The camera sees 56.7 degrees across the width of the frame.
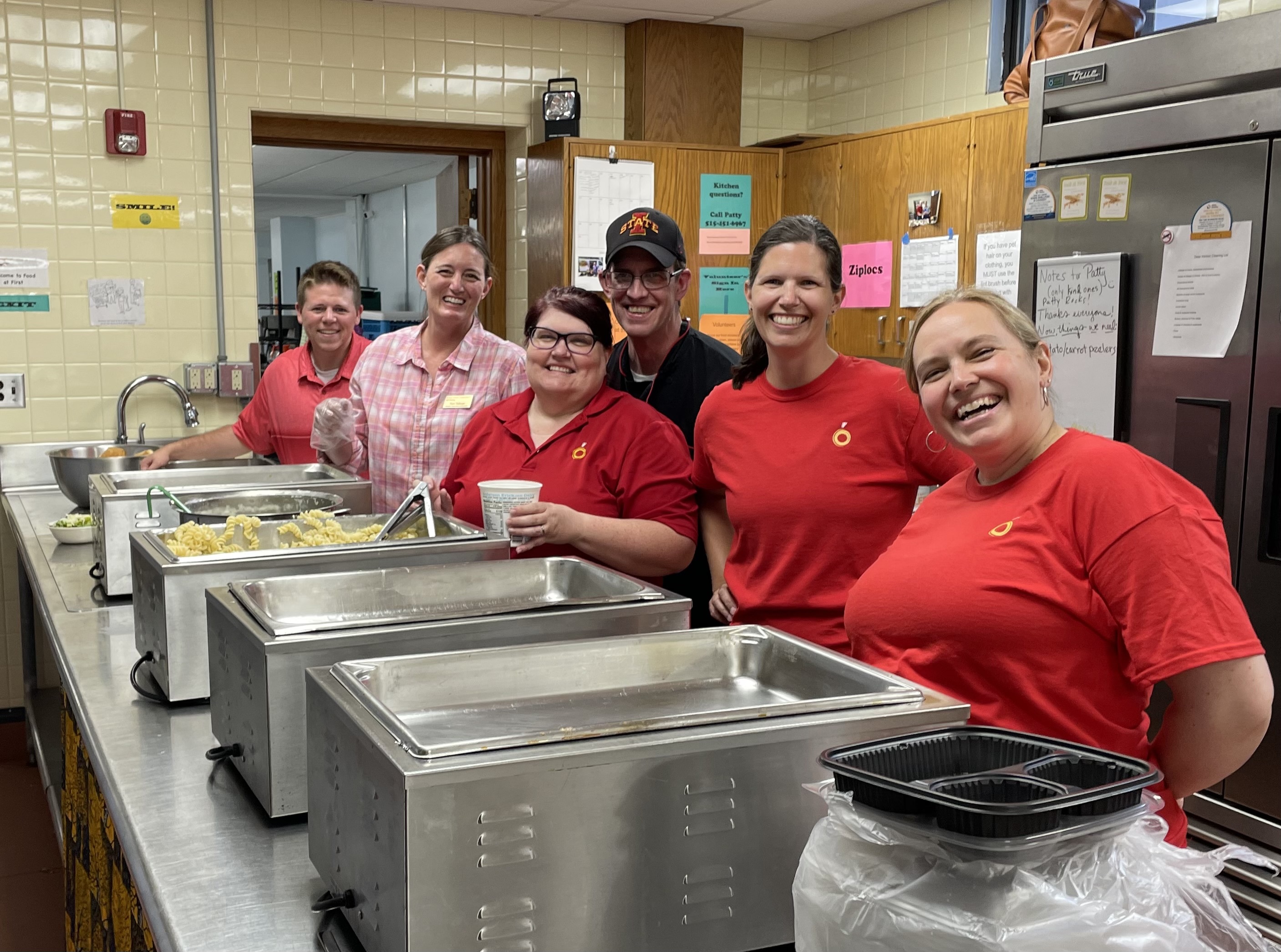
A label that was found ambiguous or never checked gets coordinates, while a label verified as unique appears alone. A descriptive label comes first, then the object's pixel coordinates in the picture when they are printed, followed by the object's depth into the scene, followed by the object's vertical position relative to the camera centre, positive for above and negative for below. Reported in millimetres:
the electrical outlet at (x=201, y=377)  4434 -250
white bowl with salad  3094 -580
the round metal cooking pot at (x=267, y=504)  2568 -422
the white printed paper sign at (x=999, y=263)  3830 +197
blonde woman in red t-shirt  1303 -304
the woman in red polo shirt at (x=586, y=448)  2289 -264
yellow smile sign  4293 +353
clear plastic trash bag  863 -428
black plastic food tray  863 -365
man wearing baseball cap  2662 -20
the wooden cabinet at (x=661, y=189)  4594 +508
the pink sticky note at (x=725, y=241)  4801 +313
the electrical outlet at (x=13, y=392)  4223 -300
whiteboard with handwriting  2723 -14
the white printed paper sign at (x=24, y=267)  4164 +139
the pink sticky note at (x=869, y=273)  4340 +180
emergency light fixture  4641 +795
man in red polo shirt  3730 -211
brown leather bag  2992 +763
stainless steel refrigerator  2402 +168
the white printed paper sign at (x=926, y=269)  4051 +187
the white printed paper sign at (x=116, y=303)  4309 +22
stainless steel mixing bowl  3514 -480
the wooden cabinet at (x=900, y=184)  3828 +487
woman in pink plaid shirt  2961 -173
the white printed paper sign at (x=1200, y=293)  2459 +72
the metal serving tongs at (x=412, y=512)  2219 -378
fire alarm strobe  4211 +627
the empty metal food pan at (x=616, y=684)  1231 -413
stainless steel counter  1217 -620
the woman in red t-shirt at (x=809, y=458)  2041 -236
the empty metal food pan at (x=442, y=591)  1672 -409
